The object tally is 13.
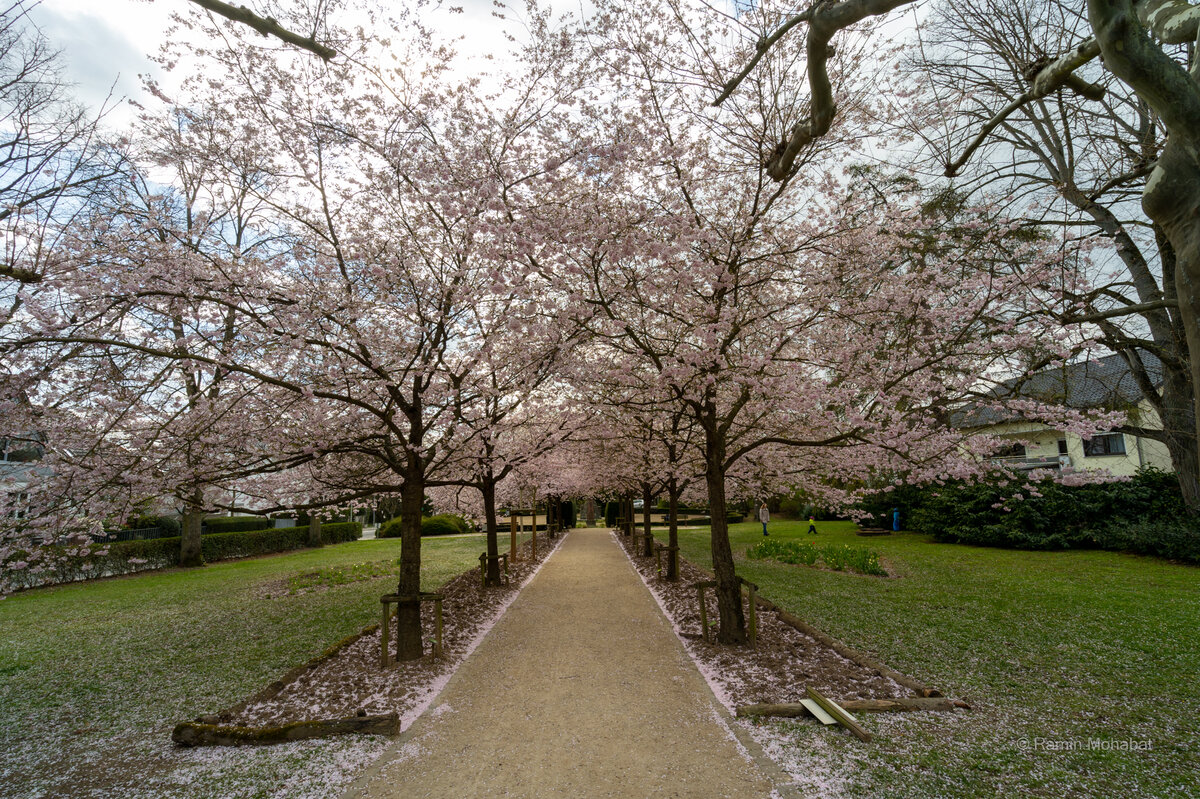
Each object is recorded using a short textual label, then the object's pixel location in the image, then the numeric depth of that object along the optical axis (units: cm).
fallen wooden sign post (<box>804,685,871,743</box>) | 402
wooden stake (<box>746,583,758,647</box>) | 652
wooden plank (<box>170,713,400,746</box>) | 437
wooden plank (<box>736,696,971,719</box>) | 454
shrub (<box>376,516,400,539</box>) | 3079
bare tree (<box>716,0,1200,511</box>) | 186
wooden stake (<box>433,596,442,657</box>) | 663
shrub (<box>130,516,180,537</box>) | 2150
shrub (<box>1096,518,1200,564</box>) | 1180
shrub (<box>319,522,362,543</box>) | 2689
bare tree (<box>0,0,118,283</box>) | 445
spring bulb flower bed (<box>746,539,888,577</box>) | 1256
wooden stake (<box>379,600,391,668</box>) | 625
